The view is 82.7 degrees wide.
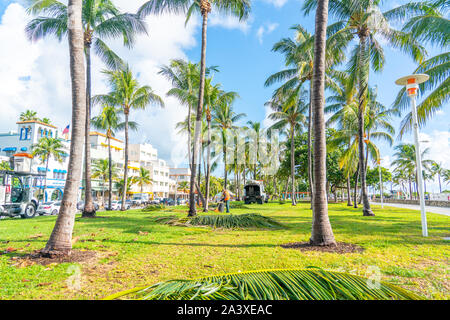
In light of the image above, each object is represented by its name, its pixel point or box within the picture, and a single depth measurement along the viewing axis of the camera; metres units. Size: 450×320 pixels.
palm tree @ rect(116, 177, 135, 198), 48.34
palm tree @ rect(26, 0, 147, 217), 12.41
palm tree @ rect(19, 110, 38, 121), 43.09
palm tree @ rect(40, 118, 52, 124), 45.53
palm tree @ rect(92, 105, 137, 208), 22.68
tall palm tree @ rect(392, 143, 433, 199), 46.64
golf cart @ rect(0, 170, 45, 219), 14.04
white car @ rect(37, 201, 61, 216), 20.80
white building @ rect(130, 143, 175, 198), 65.25
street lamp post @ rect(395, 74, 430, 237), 7.39
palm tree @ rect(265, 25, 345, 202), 19.09
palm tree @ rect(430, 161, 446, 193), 62.89
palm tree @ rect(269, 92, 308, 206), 27.00
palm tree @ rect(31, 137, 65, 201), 34.56
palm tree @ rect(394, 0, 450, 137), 9.25
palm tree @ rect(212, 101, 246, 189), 26.06
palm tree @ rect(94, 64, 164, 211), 20.41
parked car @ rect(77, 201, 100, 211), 25.05
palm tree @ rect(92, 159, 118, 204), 45.06
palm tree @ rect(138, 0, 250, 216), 13.09
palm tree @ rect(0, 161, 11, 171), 33.08
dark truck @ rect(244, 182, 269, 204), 30.86
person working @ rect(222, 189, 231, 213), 15.56
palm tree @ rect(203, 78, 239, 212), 18.61
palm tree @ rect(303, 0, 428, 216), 11.79
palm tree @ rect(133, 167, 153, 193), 55.07
